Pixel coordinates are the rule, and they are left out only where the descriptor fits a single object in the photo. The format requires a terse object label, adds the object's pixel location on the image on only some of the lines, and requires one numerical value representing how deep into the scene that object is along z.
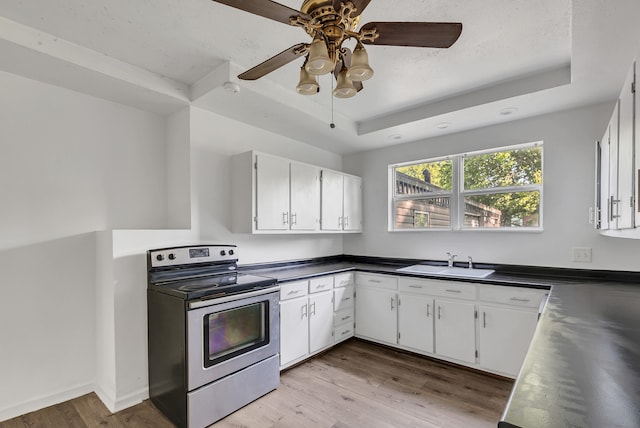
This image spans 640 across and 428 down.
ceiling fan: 1.28
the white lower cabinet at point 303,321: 2.87
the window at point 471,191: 3.20
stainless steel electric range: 2.09
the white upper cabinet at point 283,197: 2.99
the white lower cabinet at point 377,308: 3.36
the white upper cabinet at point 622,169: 1.28
